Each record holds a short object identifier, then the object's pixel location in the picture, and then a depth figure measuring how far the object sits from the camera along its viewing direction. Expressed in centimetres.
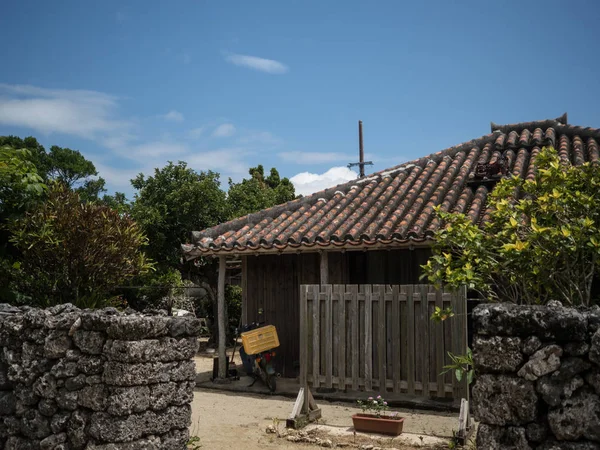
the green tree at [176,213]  1878
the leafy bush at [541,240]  519
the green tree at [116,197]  3741
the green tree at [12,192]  1108
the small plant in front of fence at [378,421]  750
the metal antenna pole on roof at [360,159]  2743
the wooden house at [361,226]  1092
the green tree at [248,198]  2077
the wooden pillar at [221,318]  1228
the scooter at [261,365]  1112
